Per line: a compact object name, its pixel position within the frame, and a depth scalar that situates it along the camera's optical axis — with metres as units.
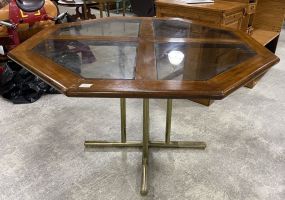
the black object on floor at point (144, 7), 3.87
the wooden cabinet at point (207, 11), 2.36
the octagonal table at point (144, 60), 1.00
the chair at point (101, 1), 4.29
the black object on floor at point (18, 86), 2.63
